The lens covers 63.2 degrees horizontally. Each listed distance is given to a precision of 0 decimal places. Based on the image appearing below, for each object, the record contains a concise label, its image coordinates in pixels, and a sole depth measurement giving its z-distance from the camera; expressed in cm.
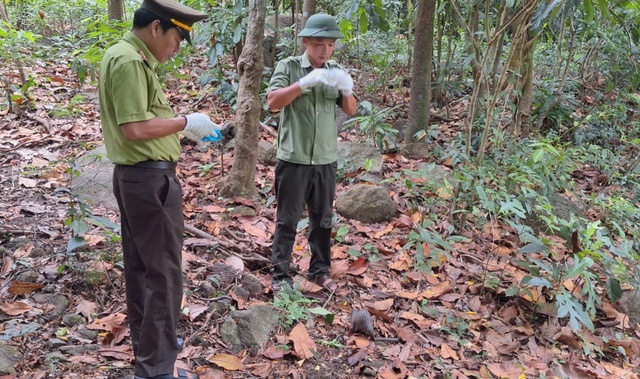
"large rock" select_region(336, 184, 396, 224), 487
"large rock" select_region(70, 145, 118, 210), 449
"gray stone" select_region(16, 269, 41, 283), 315
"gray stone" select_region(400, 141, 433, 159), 662
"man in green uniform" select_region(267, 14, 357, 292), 333
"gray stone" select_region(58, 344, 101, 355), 267
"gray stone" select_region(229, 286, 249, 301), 338
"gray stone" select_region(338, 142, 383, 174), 571
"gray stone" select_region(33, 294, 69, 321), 294
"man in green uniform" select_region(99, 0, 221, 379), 218
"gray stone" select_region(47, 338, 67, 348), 269
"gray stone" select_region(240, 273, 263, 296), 348
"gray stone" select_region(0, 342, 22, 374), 244
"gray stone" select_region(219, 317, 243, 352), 296
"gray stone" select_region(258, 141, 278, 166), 584
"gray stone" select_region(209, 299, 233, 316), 318
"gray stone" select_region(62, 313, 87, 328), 289
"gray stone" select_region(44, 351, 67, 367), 255
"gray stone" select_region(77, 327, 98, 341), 281
